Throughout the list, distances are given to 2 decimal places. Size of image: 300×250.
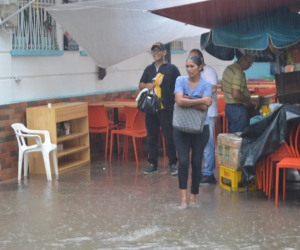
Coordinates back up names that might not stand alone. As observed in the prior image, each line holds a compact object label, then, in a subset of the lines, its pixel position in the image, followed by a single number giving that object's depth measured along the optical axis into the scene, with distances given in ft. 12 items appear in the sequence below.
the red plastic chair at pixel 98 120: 37.60
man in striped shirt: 29.10
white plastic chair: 31.78
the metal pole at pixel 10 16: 30.50
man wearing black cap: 31.86
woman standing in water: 24.81
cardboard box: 27.35
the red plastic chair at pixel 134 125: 36.40
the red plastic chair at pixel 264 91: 47.70
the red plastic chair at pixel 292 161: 24.76
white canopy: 31.37
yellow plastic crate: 27.83
